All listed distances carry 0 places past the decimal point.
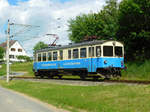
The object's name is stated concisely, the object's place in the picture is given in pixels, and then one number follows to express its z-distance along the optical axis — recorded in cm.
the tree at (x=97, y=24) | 3550
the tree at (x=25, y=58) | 9600
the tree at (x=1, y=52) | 8198
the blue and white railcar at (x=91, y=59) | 1953
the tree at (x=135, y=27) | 2677
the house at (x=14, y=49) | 9836
